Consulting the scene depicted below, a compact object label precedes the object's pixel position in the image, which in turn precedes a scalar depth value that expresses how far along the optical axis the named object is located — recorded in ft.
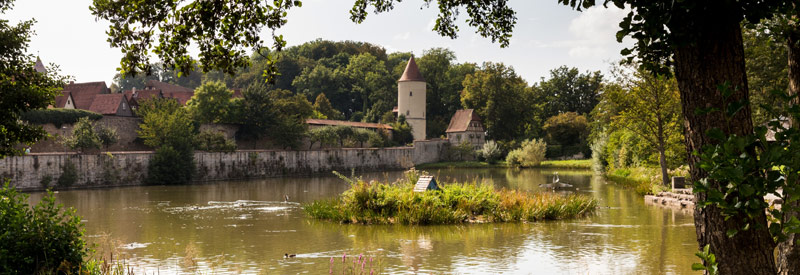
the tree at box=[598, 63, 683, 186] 94.79
